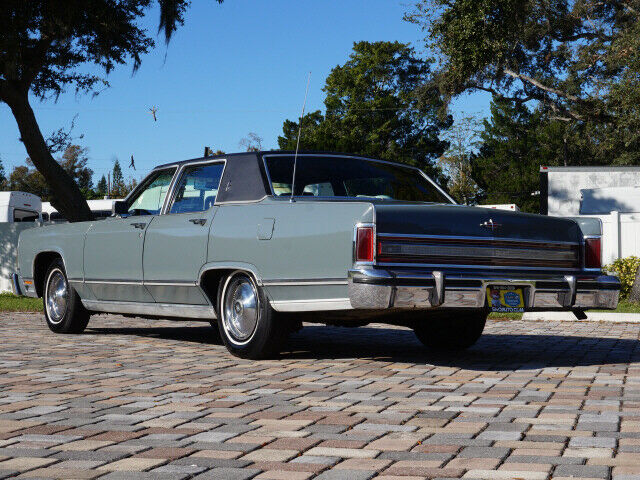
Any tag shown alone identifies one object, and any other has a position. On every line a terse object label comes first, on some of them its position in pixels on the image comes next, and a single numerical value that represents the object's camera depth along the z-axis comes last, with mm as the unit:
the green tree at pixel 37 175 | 86438
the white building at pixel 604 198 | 18500
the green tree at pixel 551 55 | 21953
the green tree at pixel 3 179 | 94062
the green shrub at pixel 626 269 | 17531
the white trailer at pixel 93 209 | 36344
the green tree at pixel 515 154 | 65688
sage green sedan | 6402
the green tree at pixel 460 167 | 66312
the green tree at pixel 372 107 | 64750
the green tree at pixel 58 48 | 18266
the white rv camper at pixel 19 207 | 30562
